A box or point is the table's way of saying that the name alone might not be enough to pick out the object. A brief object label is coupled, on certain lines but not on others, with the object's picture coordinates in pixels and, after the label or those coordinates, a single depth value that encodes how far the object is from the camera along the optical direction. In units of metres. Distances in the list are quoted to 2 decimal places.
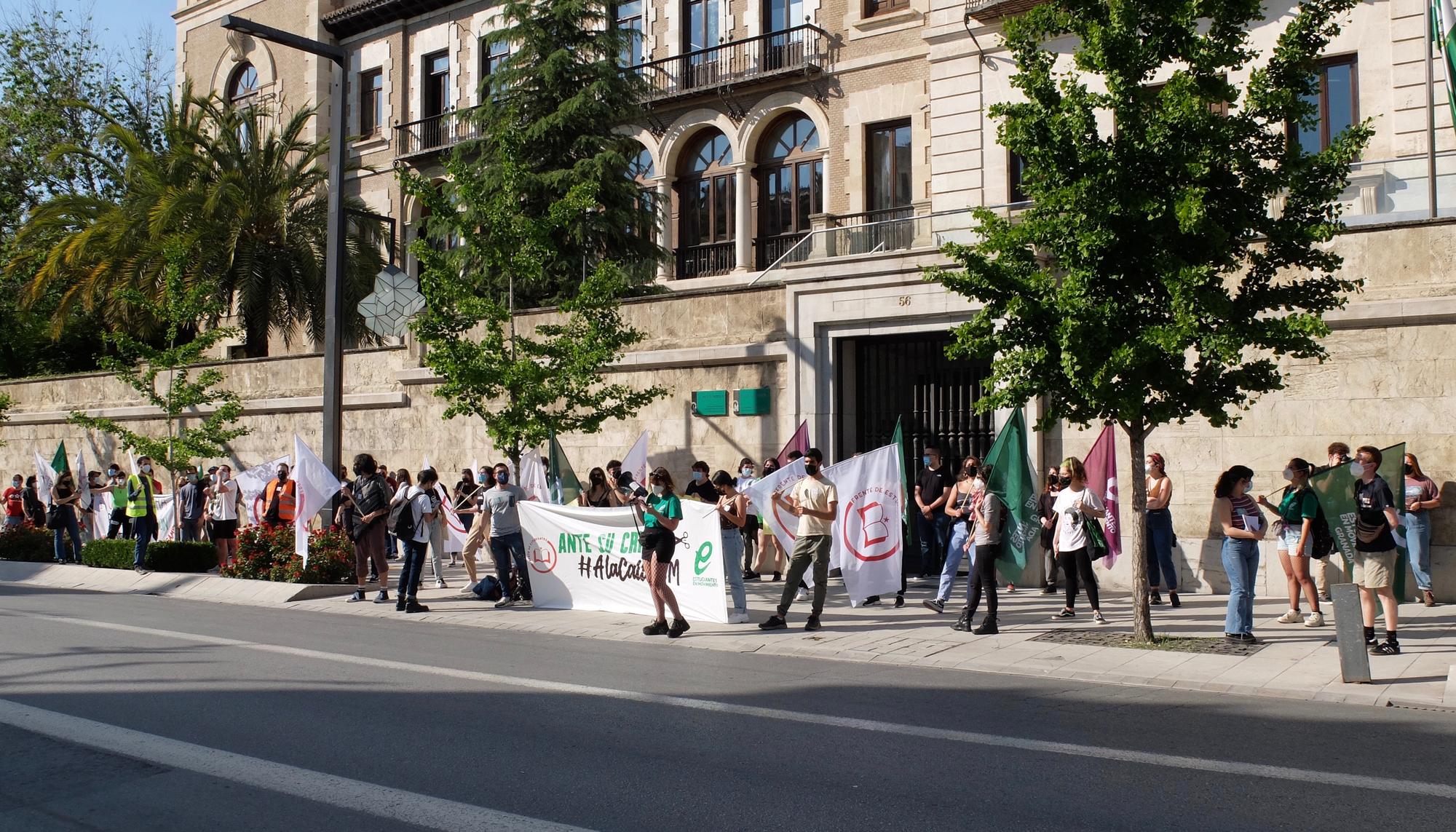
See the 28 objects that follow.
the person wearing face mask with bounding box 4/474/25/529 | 24.89
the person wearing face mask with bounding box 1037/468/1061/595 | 14.89
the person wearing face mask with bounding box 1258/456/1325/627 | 11.09
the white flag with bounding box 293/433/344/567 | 16.62
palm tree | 28.30
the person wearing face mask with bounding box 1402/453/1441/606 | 13.25
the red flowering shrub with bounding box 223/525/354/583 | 16.64
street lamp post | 16.86
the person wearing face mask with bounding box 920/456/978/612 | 13.54
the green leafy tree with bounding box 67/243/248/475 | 23.00
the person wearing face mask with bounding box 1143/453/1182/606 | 13.90
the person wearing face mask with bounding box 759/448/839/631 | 12.41
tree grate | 10.80
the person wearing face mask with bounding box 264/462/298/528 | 20.16
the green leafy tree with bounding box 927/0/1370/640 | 10.48
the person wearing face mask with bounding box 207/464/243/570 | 19.55
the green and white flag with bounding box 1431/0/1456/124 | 10.05
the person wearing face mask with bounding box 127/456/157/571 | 18.97
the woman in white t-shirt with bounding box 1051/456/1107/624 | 12.77
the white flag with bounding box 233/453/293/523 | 22.47
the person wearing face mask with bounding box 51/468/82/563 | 20.84
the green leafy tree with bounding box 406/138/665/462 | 16.42
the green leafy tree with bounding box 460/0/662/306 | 23.38
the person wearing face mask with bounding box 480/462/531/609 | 14.57
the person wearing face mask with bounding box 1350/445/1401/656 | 10.15
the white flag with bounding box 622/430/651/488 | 18.08
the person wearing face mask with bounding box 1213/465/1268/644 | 11.07
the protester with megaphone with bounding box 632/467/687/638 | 12.16
